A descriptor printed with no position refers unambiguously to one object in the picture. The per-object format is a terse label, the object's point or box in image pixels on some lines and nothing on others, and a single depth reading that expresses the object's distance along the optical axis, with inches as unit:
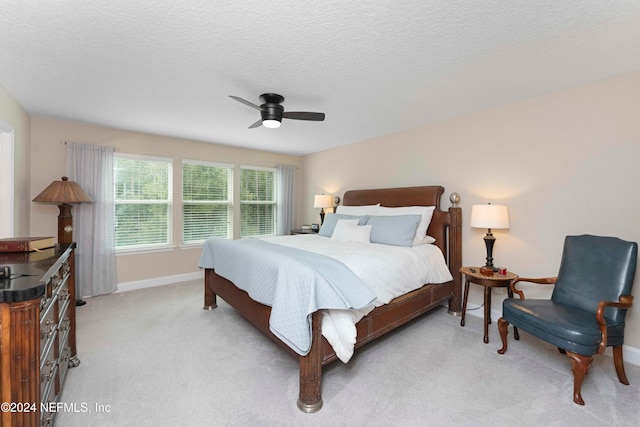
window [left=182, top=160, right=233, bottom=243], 181.6
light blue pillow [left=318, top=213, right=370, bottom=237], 151.1
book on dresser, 66.3
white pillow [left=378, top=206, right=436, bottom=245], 130.3
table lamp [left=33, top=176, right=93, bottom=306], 124.0
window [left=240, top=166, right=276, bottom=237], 206.5
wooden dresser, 37.8
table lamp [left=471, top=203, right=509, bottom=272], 108.4
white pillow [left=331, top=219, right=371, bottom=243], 136.2
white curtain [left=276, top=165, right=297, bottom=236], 220.4
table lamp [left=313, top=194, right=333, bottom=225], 194.7
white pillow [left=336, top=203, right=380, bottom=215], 155.8
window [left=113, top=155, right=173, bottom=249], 159.5
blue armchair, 72.2
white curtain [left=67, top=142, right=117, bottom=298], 143.3
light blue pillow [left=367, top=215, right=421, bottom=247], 124.4
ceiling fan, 102.8
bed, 70.3
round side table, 102.1
